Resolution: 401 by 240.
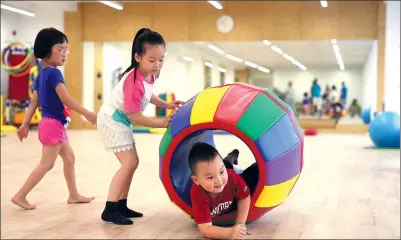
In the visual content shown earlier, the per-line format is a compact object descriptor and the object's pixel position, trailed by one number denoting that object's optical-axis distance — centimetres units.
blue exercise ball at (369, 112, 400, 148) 854
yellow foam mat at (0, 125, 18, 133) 1141
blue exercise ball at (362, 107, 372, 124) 1481
